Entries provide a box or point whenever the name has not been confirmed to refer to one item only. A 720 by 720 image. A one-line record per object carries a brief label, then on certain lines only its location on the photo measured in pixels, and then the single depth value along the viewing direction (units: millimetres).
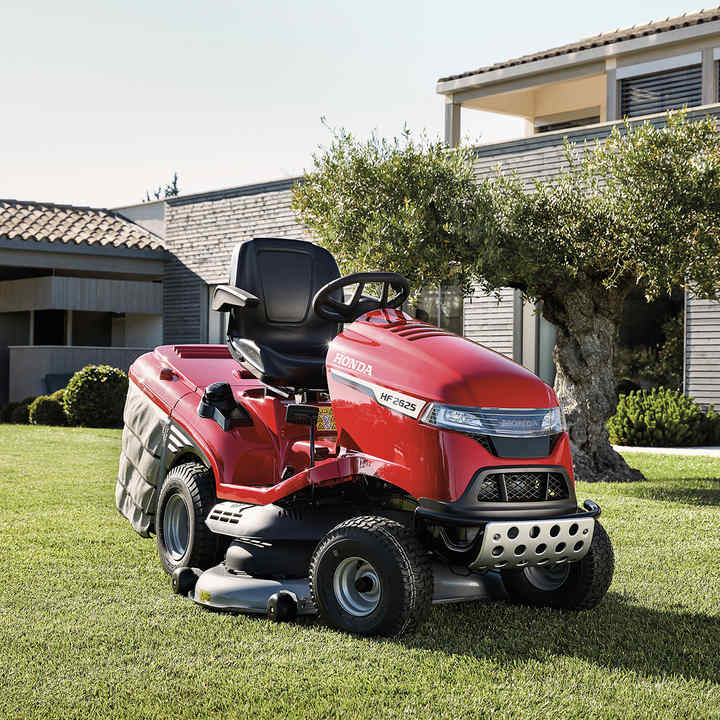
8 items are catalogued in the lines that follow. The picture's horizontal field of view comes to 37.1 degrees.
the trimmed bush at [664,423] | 14742
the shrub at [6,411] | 19734
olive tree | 9945
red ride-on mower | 4590
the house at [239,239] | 16953
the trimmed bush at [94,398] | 17938
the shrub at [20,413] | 19156
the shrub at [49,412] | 18469
